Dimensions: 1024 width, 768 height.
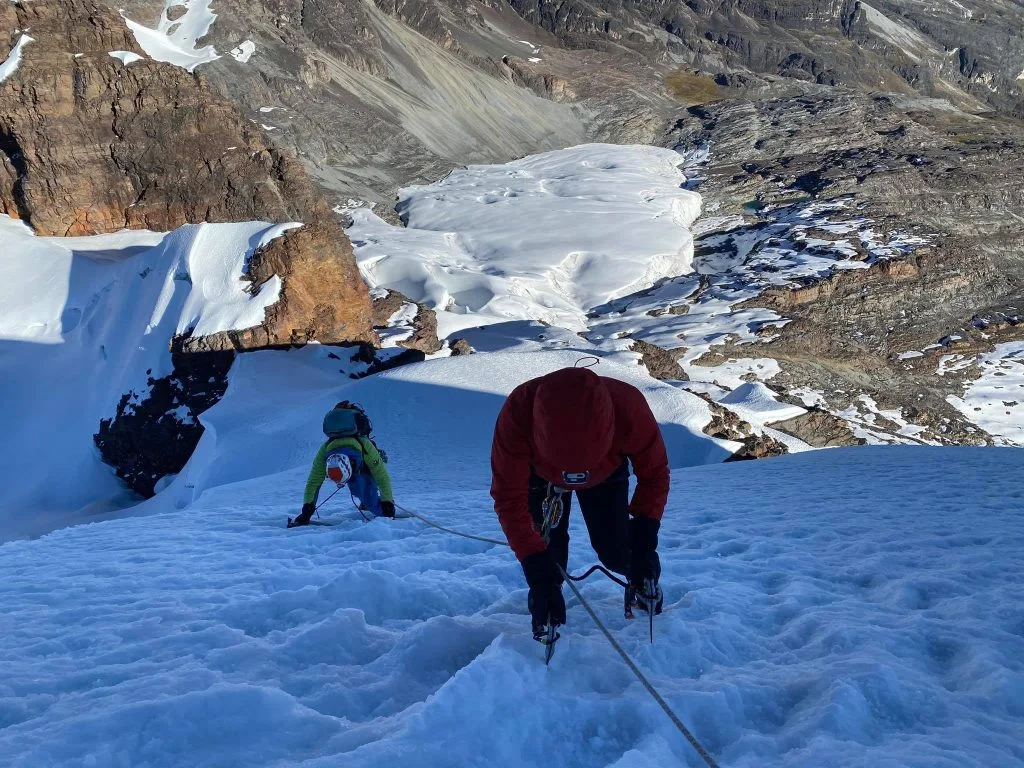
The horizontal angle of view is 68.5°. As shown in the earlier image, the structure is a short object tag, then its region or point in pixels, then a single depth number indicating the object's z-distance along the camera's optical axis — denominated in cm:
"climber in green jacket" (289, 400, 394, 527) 615
